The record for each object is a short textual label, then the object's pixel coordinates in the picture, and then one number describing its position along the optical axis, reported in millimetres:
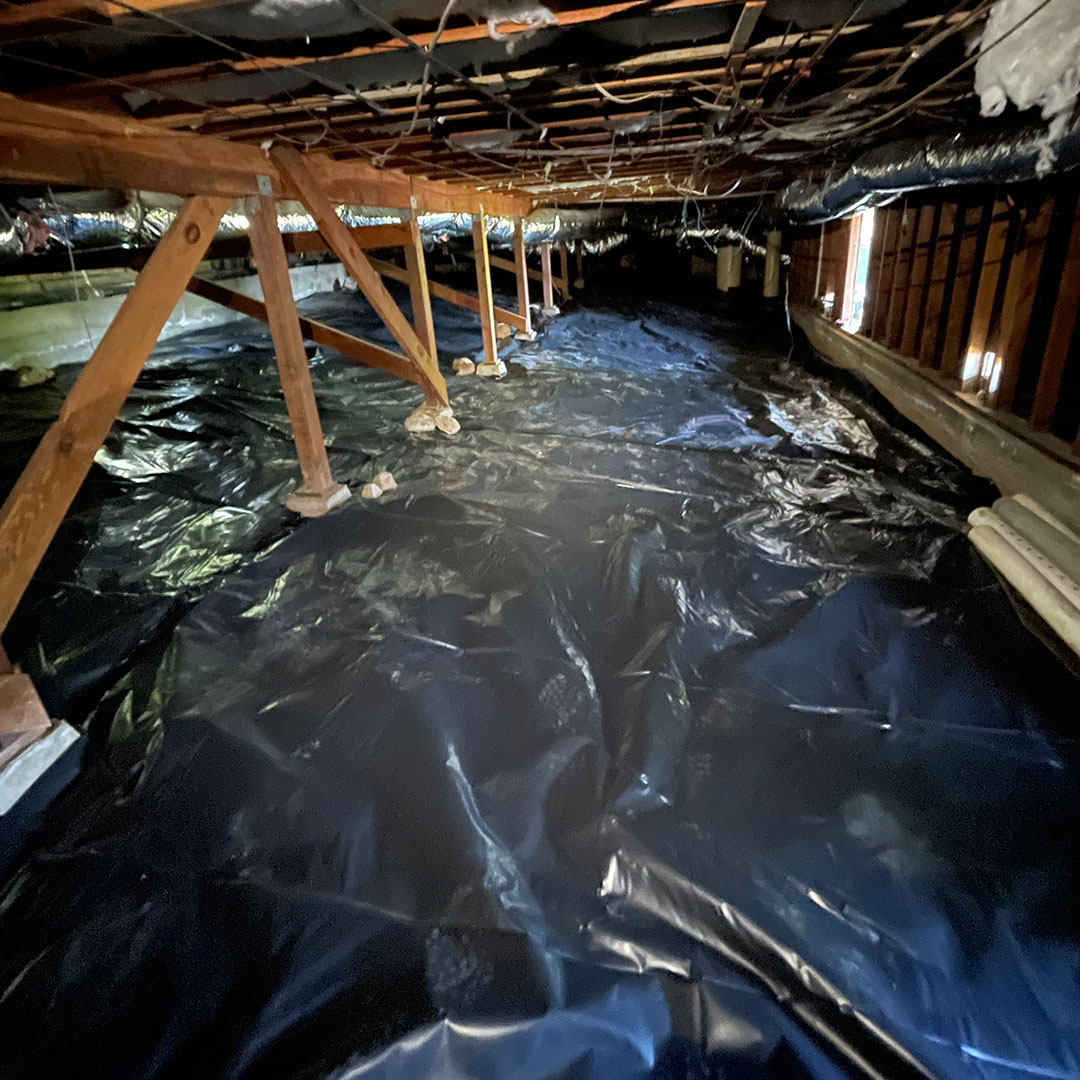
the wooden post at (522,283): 5887
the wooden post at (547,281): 7391
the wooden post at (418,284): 3676
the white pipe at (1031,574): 1749
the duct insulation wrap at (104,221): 2465
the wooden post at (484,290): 4852
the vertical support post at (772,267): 9078
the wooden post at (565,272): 8797
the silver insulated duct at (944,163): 1839
